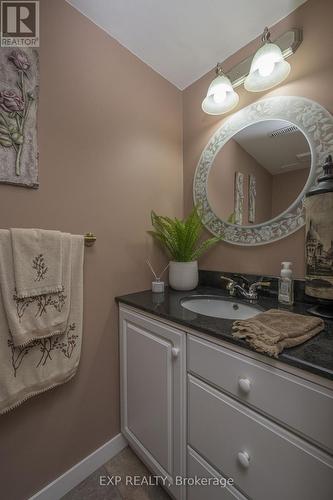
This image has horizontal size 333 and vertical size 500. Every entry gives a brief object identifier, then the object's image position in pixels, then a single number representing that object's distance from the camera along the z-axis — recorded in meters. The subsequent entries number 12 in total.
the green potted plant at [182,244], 1.23
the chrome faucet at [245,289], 1.03
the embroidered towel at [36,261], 0.74
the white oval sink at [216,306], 1.02
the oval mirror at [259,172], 1.00
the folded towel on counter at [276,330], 0.55
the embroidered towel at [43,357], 0.74
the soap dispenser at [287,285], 0.91
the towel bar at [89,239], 0.99
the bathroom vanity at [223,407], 0.49
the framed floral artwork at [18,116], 0.77
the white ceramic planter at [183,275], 1.24
